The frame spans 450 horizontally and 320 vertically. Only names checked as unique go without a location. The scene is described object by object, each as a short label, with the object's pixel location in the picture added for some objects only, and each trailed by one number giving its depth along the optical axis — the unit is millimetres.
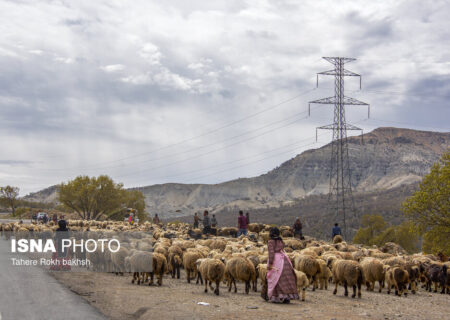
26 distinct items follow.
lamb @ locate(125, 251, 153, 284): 14414
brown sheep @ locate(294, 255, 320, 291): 13898
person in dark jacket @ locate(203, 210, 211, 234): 30859
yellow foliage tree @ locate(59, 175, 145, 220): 70812
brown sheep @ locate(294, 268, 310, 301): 12094
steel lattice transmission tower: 41938
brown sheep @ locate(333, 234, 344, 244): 26250
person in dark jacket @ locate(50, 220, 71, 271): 16875
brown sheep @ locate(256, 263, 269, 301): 11869
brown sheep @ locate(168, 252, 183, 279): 16625
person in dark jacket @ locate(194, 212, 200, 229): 35847
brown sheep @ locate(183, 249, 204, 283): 15625
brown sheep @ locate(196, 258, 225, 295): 12884
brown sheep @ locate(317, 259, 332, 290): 14281
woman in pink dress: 11266
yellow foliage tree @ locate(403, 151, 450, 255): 28531
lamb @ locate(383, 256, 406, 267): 15961
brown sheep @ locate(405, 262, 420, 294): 15344
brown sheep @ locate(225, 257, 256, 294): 12852
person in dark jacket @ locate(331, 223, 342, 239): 27312
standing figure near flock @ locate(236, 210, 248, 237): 29031
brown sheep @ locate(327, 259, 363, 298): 12984
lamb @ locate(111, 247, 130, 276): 16688
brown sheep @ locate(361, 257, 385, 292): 14453
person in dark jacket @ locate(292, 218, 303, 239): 29594
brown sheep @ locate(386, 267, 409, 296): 14172
